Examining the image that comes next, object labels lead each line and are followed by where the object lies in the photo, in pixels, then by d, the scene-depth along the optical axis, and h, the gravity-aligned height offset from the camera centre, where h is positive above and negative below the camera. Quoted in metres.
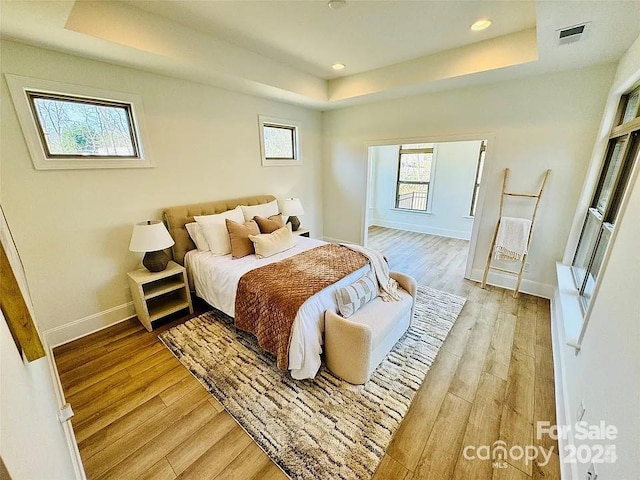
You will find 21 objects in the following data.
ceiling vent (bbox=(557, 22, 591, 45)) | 1.74 +0.89
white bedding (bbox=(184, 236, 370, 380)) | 1.85 -1.09
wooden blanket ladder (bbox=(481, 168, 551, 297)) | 2.92 -0.75
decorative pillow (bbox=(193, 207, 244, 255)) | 2.80 -0.72
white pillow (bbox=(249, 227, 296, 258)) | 2.73 -0.82
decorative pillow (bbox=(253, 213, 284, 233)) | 3.14 -0.71
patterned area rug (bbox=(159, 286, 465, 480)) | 1.48 -1.60
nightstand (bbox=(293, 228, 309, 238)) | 3.83 -0.98
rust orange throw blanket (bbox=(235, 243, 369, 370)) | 1.90 -0.97
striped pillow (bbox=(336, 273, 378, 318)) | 2.05 -1.05
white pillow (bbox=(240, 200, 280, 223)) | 3.38 -0.60
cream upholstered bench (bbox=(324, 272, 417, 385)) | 1.79 -1.25
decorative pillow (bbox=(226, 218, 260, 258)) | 2.74 -0.77
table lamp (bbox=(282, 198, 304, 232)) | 3.87 -0.66
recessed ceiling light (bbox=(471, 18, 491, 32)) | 2.17 +1.16
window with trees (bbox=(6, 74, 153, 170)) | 2.01 +0.36
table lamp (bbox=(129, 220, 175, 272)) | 2.39 -0.70
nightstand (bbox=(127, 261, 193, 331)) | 2.47 -1.22
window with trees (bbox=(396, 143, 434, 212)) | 5.73 -0.29
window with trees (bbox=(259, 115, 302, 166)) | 3.74 +0.35
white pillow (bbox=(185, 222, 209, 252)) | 2.90 -0.78
